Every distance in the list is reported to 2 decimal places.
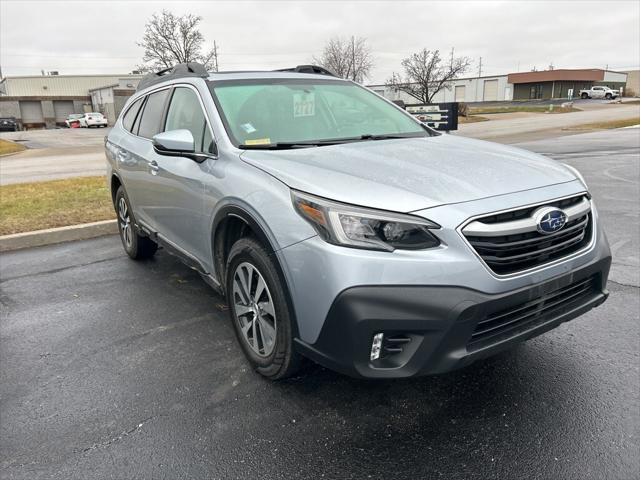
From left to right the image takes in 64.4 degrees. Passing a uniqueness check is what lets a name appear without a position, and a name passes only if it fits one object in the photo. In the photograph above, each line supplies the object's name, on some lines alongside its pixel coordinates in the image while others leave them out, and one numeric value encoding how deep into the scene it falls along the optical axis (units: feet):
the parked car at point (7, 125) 166.24
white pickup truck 222.07
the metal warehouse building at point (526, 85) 250.78
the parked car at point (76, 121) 163.90
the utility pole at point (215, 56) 162.46
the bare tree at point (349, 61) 160.86
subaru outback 7.24
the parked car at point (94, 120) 159.94
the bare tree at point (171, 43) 148.46
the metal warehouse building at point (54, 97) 201.16
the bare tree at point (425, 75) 144.97
